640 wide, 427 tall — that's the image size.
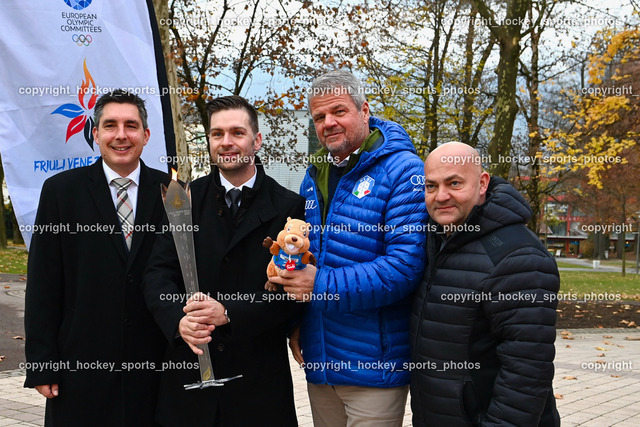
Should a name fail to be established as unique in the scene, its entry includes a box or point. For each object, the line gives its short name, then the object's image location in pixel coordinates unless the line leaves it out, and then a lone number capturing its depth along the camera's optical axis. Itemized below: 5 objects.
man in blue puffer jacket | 2.89
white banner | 4.08
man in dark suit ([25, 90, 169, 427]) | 3.17
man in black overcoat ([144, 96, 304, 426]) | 2.98
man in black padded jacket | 2.48
